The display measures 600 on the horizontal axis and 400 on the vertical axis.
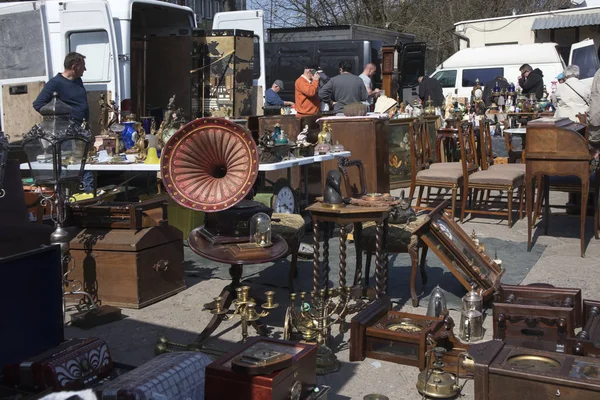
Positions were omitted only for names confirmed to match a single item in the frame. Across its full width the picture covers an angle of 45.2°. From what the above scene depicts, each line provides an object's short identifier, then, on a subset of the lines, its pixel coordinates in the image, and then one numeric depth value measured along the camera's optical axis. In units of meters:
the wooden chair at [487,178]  7.66
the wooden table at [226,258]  4.21
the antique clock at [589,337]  3.62
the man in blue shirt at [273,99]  12.85
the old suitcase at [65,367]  2.96
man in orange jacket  10.10
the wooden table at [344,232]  4.61
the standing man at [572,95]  9.16
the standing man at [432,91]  14.79
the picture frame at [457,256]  5.07
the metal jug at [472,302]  4.64
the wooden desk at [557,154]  6.35
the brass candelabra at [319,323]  4.10
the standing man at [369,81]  12.35
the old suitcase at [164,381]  2.73
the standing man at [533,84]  14.37
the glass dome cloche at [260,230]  4.41
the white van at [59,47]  8.75
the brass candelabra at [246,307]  4.27
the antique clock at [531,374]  3.02
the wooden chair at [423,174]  7.86
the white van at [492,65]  17.12
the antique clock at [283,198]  7.04
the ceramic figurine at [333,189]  4.64
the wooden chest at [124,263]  5.24
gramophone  4.47
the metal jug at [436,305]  4.69
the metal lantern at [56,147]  4.71
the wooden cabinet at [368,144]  7.87
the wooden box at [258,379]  3.06
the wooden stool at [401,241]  5.18
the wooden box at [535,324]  4.07
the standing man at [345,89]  10.48
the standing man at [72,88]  7.21
